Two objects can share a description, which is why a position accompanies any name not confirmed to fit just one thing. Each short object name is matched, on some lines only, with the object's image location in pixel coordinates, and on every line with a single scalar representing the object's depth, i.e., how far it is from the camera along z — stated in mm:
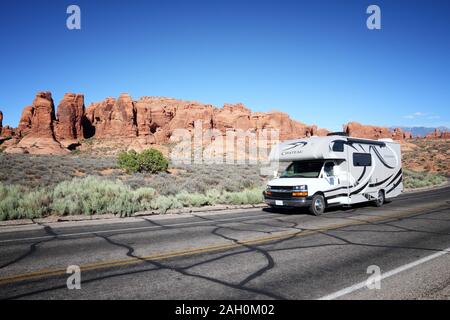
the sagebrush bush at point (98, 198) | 11742
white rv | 11914
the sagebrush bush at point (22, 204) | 10430
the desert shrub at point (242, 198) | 16031
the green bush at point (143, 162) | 29609
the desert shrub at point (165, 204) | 13238
